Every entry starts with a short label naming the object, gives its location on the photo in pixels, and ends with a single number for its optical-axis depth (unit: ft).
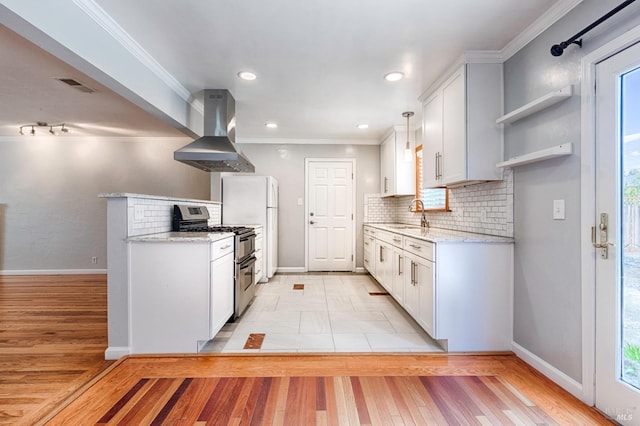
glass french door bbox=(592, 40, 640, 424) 5.01
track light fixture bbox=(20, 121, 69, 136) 15.10
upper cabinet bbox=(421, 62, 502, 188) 8.24
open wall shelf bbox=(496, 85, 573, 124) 5.98
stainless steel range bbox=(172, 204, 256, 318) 9.81
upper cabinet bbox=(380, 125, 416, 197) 15.05
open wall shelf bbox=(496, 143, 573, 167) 6.00
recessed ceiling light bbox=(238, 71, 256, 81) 9.41
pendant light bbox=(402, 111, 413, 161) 12.49
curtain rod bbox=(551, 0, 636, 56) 4.78
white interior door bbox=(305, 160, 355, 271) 18.10
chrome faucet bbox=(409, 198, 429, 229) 13.01
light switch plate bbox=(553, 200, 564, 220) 6.32
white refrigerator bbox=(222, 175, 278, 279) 15.33
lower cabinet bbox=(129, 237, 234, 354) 7.62
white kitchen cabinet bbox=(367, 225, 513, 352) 7.86
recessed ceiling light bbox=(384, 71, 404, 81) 9.35
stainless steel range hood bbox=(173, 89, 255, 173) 10.55
